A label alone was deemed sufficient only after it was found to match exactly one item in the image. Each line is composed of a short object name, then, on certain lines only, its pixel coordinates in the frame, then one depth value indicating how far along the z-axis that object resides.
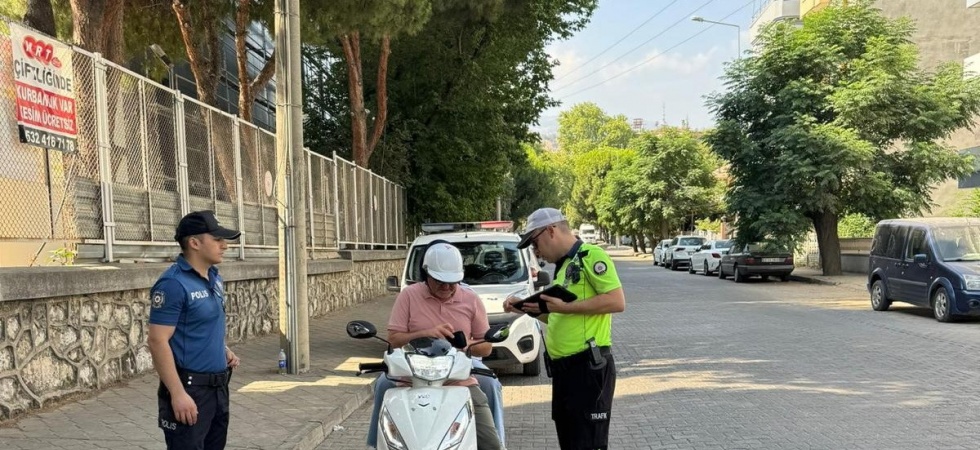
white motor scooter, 3.36
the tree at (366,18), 13.08
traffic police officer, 3.76
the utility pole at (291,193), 8.33
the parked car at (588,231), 85.31
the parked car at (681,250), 35.07
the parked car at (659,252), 39.99
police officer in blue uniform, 3.36
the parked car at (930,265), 12.39
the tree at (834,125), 22.94
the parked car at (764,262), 24.45
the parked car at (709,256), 28.92
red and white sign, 6.24
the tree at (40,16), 9.64
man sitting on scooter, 4.19
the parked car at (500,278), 8.44
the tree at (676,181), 53.09
